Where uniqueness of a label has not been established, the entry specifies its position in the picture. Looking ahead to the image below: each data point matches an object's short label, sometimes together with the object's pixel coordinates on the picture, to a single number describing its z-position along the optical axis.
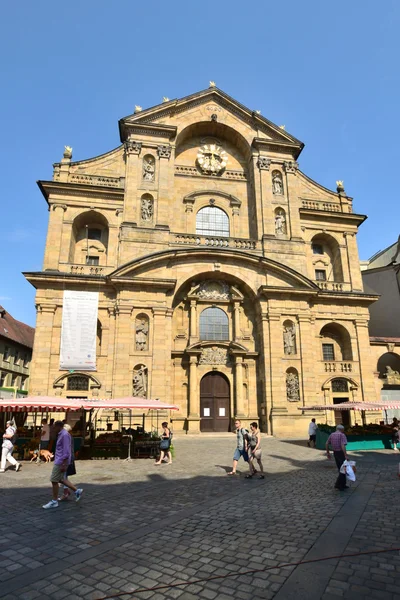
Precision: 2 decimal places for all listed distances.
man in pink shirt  9.90
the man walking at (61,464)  7.98
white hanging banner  22.77
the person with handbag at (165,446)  13.88
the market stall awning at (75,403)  14.43
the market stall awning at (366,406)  17.75
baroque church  23.75
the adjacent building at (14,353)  38.34
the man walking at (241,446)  11.71
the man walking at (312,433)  18.89
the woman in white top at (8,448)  12.62
